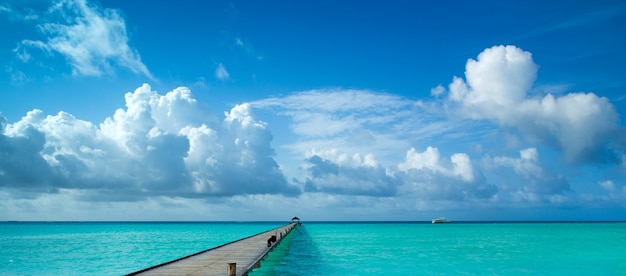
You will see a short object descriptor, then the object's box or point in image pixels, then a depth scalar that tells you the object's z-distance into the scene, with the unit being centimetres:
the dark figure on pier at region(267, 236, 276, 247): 3060
